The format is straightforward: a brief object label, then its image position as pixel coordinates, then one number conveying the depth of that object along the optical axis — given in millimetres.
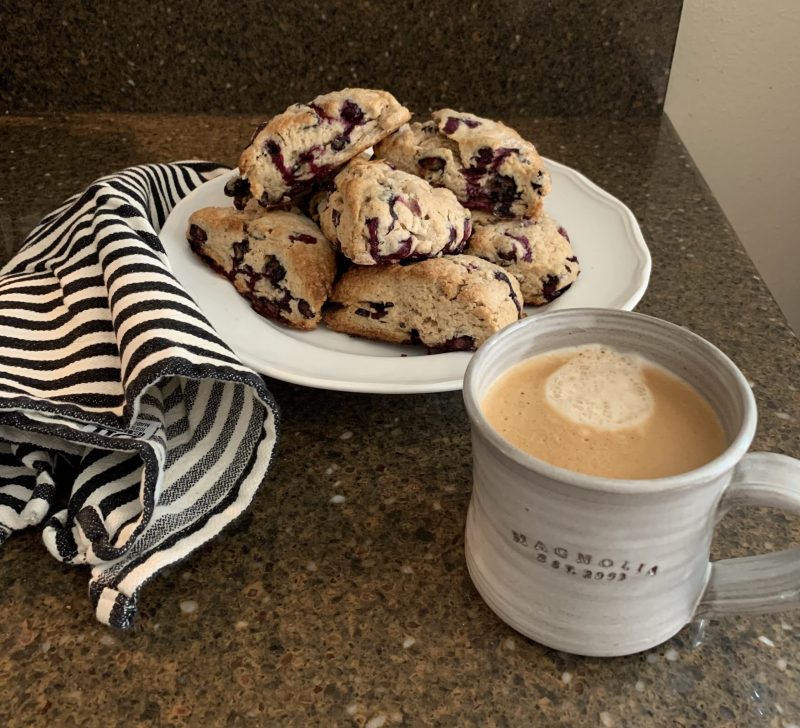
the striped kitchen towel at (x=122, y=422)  554
